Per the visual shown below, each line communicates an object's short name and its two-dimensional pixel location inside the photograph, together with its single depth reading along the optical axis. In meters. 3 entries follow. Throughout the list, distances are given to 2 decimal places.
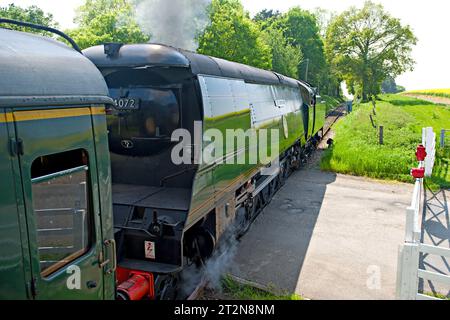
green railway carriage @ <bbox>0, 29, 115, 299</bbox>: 2.57
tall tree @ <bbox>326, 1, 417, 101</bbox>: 53.75
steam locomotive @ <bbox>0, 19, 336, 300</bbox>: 2.68
